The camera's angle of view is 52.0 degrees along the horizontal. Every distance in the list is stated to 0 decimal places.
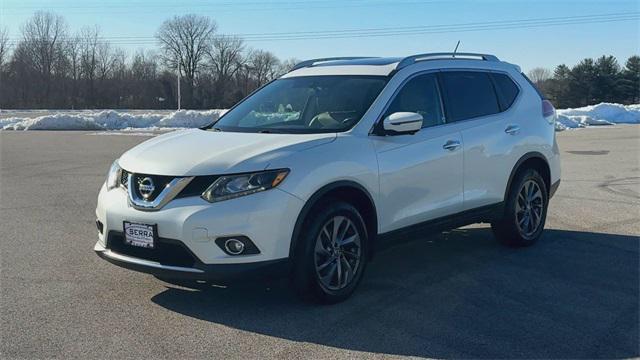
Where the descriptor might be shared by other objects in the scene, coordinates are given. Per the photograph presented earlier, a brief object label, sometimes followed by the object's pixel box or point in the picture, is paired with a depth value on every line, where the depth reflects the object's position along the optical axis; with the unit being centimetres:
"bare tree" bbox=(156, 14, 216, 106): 9750
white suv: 448
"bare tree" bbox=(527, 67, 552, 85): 8102
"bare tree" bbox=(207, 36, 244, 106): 9800
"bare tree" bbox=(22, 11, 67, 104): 7819
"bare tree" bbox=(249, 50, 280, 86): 10356
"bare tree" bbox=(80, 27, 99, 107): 8578
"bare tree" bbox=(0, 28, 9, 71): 7586
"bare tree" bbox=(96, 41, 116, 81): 8781
